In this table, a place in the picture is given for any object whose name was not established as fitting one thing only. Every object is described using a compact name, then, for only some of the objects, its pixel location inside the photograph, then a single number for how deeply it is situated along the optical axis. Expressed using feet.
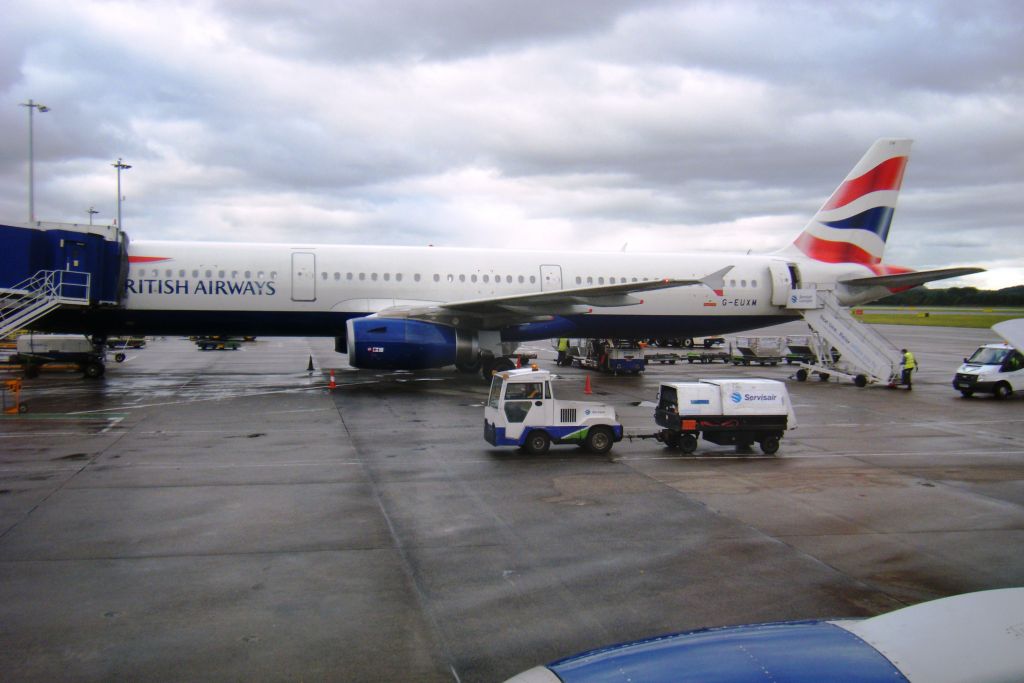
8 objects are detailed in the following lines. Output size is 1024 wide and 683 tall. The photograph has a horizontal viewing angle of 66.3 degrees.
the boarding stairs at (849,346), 97.45
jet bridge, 81.61
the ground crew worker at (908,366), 94.40
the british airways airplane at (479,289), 86.74
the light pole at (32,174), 132.09
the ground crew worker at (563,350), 129.83
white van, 85.61
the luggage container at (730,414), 53.21
